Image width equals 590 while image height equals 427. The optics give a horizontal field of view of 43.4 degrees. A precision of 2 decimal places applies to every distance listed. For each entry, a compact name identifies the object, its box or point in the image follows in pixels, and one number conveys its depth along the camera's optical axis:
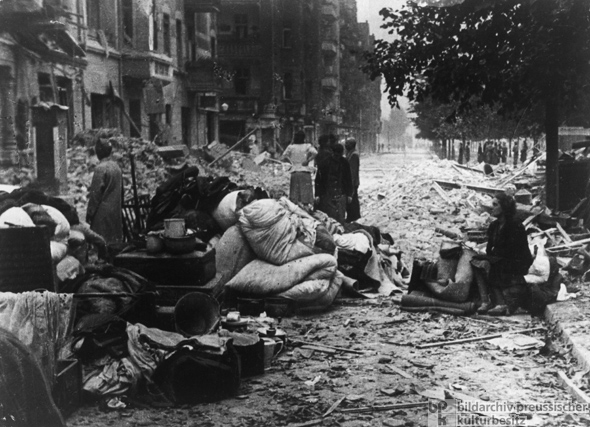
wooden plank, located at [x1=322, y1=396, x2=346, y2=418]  5.09
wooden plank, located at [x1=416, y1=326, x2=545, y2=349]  6.80
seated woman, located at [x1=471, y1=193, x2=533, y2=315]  7.88
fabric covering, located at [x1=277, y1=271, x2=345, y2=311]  8.00
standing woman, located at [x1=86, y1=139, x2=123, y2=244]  8.77
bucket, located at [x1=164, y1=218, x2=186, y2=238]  7.07
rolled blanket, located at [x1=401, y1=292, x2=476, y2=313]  7.91
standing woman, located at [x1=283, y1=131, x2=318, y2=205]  13.52
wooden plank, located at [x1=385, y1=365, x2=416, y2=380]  5.89
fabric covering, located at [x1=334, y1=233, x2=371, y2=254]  9.35
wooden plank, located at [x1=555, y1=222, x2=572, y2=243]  11.38
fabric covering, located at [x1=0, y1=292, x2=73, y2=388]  4.69
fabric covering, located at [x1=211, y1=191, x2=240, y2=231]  8.71
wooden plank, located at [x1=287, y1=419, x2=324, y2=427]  4.88
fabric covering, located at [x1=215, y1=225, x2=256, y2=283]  8.24
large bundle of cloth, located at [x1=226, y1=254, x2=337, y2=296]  8.02
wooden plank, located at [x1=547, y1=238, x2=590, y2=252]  10.65
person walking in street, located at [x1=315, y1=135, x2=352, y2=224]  12.46
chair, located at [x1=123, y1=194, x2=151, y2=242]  9.88
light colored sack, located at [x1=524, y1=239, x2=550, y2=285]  8.44
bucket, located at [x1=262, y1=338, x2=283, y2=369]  6.13
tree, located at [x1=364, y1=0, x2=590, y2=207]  12.45
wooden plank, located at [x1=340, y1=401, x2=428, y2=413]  5.17
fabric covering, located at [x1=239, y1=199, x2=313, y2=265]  8.18
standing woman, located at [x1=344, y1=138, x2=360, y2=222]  13.18
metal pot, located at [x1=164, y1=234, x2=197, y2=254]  7.03
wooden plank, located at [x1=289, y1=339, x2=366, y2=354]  6.63
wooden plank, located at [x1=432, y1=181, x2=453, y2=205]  18.13
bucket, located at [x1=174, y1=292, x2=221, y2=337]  6.06
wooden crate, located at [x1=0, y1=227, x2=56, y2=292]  5.42
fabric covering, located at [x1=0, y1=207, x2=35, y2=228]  6.15
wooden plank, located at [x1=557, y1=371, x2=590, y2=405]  5.27
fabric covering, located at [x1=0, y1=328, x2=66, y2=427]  4.06
